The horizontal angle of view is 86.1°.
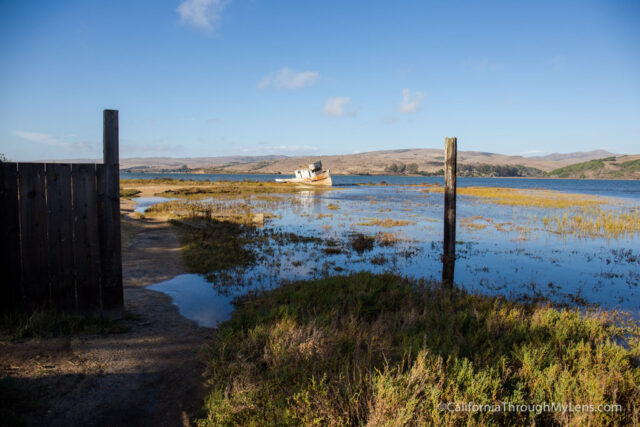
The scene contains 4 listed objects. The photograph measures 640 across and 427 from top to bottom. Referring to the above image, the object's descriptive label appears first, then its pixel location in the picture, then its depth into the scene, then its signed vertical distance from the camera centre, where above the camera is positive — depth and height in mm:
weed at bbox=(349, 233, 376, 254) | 15141 -2661
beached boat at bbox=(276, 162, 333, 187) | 78688 +2307
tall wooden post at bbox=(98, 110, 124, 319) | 6004 -716
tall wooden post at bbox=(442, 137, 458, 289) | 10185 -659
